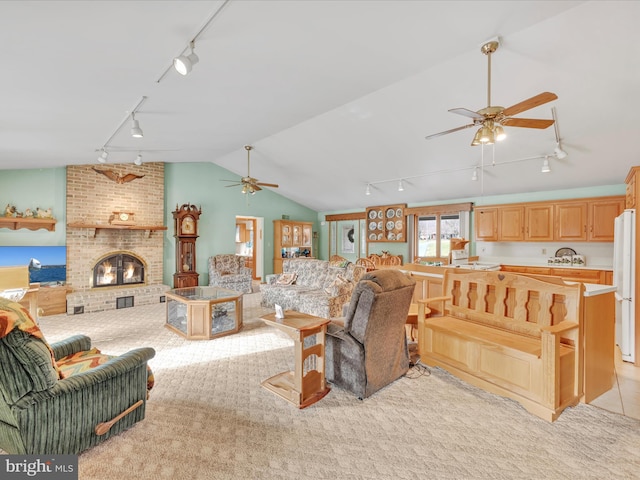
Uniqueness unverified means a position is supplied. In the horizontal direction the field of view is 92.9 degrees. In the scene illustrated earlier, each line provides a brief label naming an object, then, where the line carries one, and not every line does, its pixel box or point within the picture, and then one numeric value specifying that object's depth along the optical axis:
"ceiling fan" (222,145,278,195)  5.65
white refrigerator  3.41
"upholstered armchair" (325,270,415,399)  2.58
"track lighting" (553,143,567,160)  4.11
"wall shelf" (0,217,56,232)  5.16
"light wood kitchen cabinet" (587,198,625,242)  5.00
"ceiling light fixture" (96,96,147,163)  3.11
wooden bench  2.39
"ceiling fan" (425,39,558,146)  2.36
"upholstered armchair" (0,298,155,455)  1.61
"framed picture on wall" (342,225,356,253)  9.70
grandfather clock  7.15
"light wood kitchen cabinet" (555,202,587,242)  5.29
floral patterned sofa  4.87
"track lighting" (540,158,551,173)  4.47
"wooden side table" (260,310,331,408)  2.50
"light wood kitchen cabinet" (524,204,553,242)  5.62
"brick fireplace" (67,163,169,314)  5.91
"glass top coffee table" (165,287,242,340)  4.26
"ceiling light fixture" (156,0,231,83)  2.01
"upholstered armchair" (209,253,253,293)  7.34
